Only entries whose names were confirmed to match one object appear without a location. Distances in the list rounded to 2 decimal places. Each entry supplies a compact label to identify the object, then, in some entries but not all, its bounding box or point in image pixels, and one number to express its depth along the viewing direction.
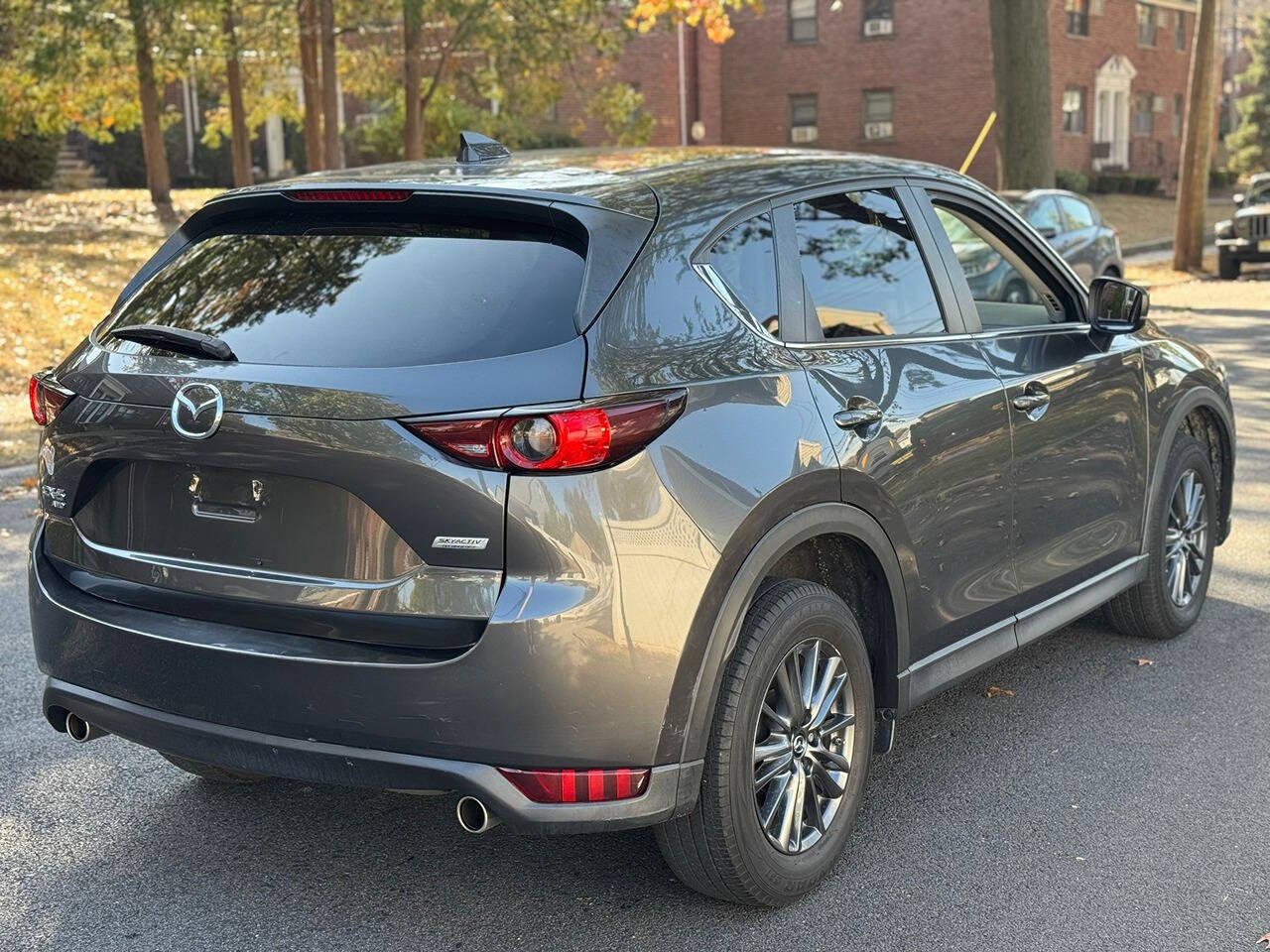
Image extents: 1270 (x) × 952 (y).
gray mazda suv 3.16
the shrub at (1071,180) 39.41
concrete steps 35.19
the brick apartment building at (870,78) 40.62
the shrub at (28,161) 31.83
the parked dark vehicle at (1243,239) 23.56
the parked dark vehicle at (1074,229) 17.72
